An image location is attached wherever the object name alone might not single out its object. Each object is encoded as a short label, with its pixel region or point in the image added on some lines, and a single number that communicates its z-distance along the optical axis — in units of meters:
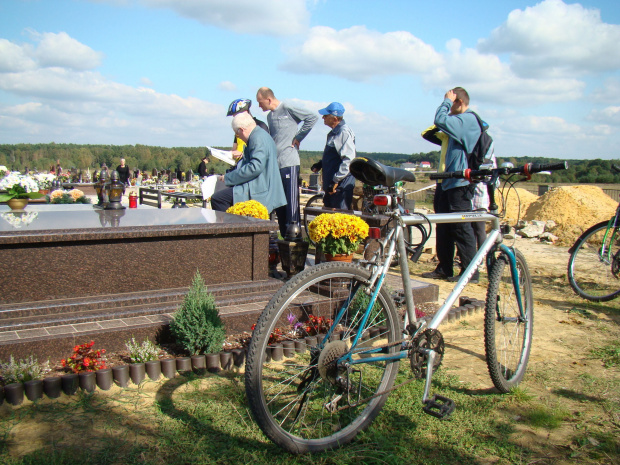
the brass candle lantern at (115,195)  6.26
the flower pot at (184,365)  3.39
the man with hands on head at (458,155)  5.76
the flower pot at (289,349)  3.69
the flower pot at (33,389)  2.94
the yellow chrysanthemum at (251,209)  5.31
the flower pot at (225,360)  3.50
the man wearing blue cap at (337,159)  7.13
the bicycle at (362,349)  2.26
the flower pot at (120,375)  3.18
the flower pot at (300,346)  3.69
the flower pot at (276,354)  3.62
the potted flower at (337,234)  4.62
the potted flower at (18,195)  5.86
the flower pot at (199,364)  3.43
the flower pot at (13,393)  2.87
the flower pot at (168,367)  3.36
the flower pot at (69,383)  3.02
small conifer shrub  3.55
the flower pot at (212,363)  3.46
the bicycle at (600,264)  5.62
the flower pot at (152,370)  3.31
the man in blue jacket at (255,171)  5.73
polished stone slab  3.77
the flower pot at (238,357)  3.54
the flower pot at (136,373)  3.24
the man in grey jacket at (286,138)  6.78
